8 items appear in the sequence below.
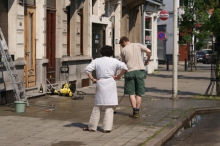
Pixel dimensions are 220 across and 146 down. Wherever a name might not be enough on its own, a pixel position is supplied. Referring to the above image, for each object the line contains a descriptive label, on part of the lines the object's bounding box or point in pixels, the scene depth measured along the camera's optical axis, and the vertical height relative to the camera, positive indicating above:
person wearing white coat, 10.93 -0.83
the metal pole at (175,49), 17.80 -0.17
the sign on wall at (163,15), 39.97 +1.97
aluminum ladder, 14.53 -0.69
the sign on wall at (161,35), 41.84 +0.59
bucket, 13.75 -1.46
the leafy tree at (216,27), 18.50 +0.52
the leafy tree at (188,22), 28.91 +1.07
